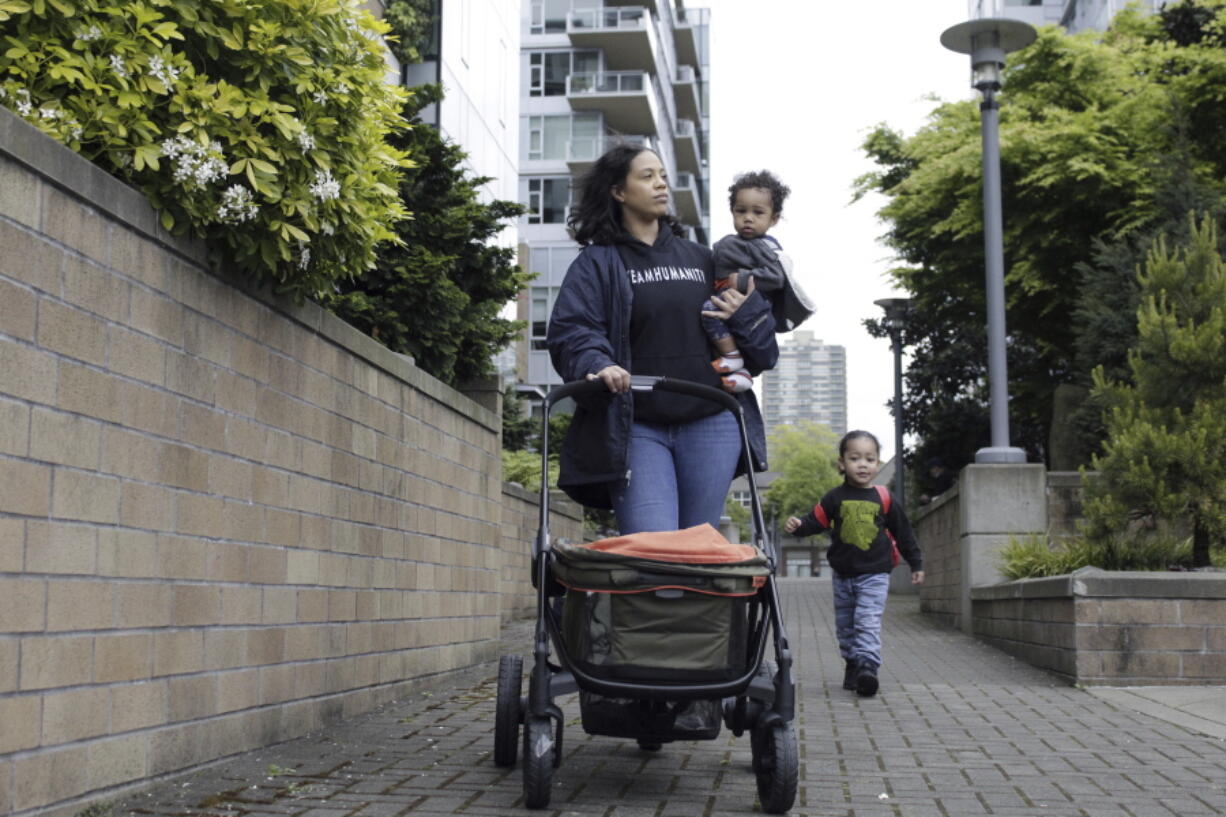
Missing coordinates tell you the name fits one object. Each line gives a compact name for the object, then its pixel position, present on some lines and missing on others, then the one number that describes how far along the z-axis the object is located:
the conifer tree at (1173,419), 8.94
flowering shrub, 4.15
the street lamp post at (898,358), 24.59
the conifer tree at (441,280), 10.65
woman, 4.65
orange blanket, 4.00
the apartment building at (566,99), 44.47
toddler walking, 7.66
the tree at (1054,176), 21.50
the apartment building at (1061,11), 46.25
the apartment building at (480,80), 24.34
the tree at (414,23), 21.48
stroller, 3.99
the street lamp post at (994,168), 12.07
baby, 4.86
